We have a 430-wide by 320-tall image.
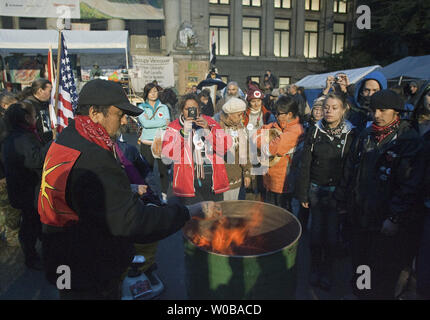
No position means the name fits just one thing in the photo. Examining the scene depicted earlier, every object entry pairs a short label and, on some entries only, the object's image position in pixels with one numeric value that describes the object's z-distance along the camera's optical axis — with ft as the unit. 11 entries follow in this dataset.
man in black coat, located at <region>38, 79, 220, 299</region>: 5.20
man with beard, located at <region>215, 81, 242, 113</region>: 21.29
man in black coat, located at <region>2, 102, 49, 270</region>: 10.82
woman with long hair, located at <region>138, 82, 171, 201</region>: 18.34
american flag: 17.12
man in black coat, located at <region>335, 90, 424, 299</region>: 7.80
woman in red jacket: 12.53
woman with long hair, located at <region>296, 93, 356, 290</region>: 10.16
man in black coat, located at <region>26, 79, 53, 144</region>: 13.77
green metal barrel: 6.23
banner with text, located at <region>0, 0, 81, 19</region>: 61.57
